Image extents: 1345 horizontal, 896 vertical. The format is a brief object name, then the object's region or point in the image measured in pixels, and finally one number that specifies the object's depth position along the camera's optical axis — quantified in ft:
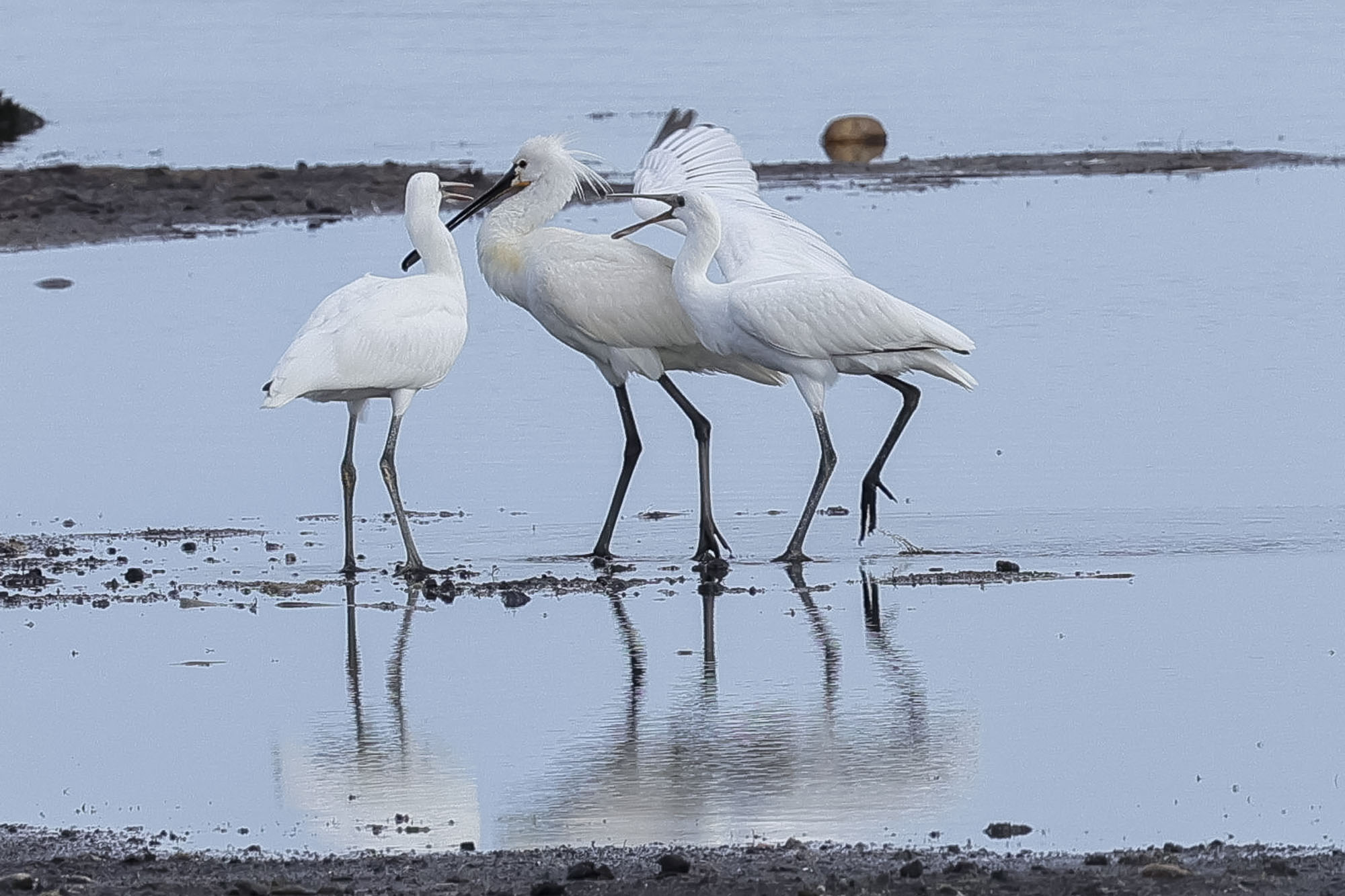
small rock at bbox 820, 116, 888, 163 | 194.90
